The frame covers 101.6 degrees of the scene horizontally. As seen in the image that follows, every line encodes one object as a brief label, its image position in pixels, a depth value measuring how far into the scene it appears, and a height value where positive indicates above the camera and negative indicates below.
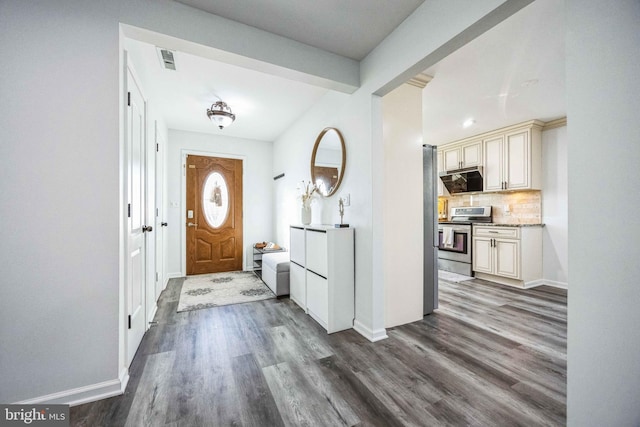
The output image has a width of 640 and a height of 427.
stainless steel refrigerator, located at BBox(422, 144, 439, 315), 2.95 -0.15
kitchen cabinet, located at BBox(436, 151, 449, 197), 5.53 +0.94
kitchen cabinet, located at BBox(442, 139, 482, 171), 4.82 +1.16
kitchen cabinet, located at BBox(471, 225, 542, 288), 4.03 -0.65
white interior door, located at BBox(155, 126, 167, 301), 3.37 -0.04
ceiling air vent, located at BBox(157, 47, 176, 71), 2.34 +1.47
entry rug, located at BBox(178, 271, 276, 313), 3.30 -1.10
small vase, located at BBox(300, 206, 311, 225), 3.43 -0.01
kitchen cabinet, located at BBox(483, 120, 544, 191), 4.17 +0.94
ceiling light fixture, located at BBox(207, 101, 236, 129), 3.39 +1.33
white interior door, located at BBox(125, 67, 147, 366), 1.88 +0.00
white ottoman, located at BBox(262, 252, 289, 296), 3.50 -0.81
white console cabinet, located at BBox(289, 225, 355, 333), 2.49 -0.62
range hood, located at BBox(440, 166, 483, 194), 4.80 +0.67
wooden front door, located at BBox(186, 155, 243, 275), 4.80 +0.00
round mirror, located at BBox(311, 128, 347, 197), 2.90 +0.65
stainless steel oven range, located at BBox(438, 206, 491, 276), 4.70 -0.47
